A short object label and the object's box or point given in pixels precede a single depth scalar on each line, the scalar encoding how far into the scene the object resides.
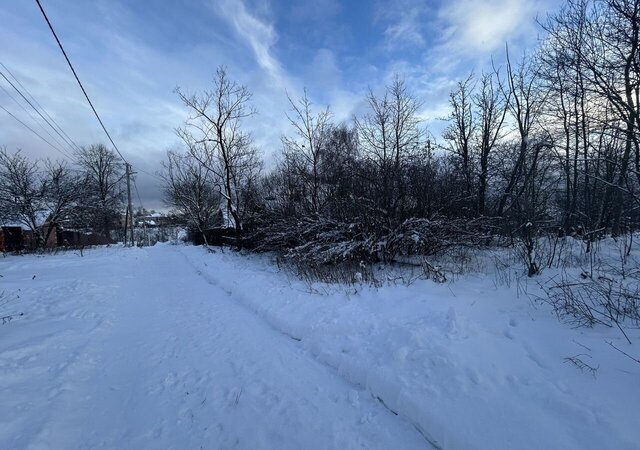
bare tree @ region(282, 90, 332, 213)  17.11
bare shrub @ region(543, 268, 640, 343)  4.08
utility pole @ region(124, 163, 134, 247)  33.73
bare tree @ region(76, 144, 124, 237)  29.05
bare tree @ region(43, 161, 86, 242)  26.61
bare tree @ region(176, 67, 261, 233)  21.38
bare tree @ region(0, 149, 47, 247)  24.52
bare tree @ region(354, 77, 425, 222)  10.91
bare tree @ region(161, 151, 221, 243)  27.44
